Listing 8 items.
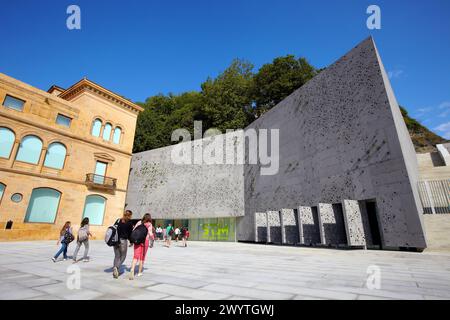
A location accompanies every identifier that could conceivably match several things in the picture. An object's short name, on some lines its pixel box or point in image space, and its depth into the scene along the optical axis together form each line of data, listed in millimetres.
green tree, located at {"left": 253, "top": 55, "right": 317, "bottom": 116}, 32469
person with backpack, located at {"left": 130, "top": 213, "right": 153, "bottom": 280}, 5578
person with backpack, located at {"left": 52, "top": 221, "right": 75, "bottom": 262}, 8494
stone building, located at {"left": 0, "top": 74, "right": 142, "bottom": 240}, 18170
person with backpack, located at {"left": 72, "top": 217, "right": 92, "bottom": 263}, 8148
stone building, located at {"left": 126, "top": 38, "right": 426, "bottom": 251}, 12094
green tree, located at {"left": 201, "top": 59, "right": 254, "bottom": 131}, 34716
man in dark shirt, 5648
